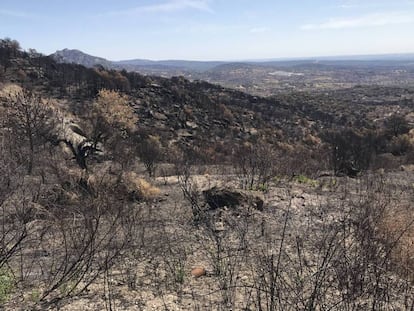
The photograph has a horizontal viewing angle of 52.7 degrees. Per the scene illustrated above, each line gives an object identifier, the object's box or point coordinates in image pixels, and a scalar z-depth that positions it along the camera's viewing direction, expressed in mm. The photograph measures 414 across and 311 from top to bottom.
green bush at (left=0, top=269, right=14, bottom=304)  4921
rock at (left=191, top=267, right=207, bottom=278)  5927
